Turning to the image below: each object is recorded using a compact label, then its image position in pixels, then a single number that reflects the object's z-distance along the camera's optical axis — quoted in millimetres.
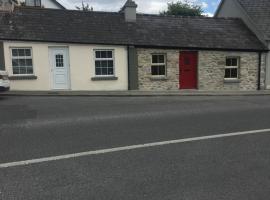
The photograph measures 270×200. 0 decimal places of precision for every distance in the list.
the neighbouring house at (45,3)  22592
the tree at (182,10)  27869
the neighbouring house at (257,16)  13603
